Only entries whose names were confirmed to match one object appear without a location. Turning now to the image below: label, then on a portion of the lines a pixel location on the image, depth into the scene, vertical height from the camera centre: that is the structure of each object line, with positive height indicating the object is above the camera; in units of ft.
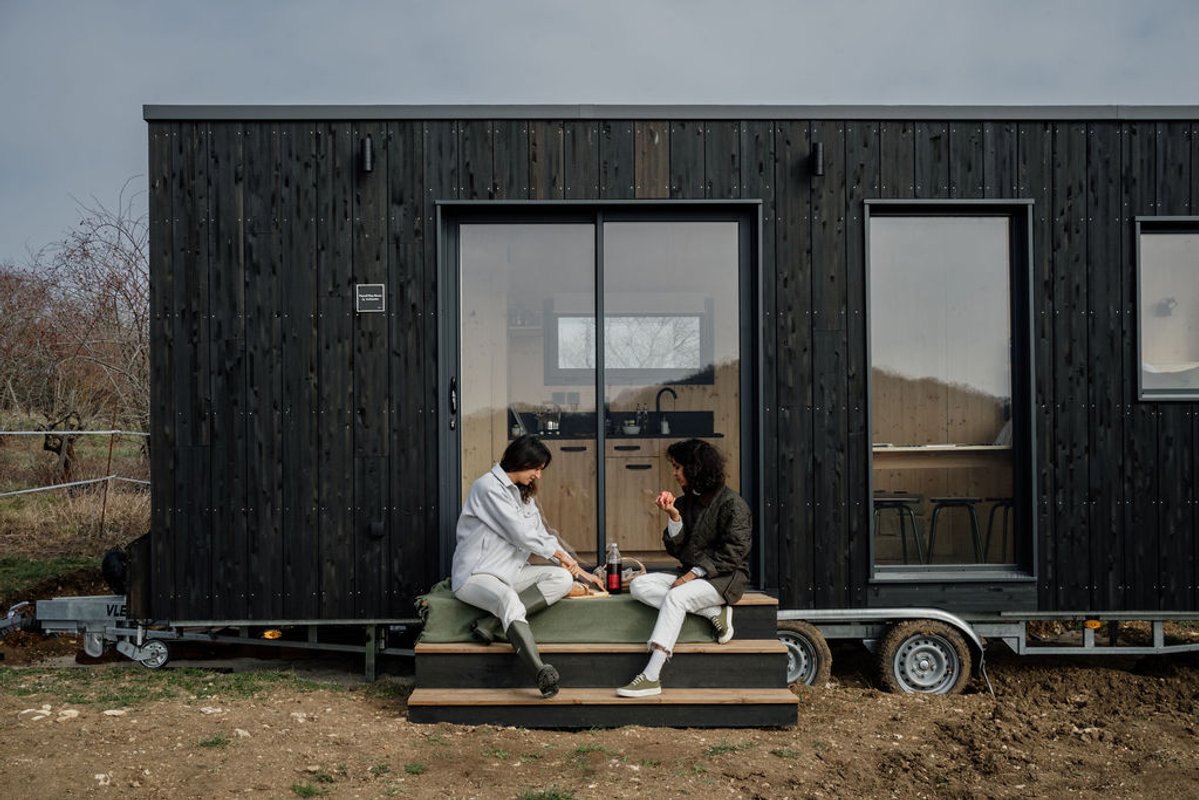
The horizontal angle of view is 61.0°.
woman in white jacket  17.04 -2.56
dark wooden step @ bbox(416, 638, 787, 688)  16.99 -4.50
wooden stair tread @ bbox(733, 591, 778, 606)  17.70 -3.56
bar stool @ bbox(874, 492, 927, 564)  19.98 -2.22
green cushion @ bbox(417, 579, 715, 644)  17.24 -3.83
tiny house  19.58 +1.20
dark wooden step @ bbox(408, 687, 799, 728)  16.44 -5.07
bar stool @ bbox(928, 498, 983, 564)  20.11 -2.29
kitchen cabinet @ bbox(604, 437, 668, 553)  20.48 -1.95
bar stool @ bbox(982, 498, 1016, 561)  20.15 -2.29
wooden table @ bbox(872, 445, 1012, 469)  20.06 -1.20
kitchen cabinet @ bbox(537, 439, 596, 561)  20.40 -1.93
